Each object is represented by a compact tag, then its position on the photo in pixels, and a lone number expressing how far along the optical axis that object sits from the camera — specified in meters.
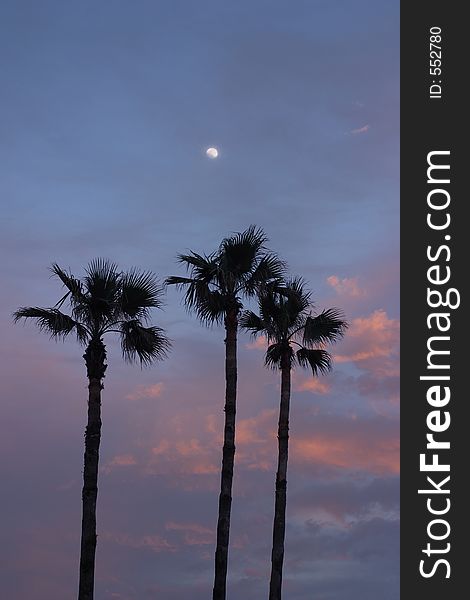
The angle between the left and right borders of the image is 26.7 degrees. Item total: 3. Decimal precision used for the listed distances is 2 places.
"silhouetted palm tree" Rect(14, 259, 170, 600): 38.28
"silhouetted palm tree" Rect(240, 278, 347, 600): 47.16
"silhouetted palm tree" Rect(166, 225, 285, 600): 41.50
